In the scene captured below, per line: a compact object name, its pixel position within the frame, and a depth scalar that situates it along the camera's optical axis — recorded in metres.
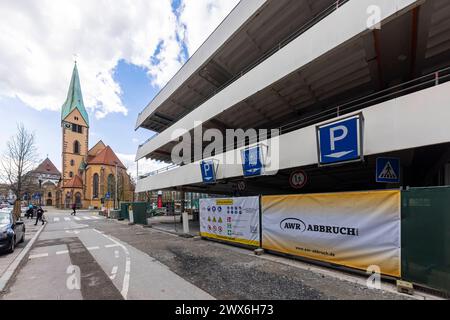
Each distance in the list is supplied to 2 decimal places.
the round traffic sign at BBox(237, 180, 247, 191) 15.68
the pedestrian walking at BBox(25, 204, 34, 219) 27.22
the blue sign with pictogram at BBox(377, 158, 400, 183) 7.22
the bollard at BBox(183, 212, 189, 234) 13.91
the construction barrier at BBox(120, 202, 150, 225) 20.49
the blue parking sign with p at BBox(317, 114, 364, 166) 6.99
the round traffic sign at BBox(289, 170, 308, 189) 10.90
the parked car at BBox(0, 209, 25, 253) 8.53
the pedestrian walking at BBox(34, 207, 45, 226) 21.16
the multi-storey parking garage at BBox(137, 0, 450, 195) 6.64
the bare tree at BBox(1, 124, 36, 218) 24.44
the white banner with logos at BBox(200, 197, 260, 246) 9.06
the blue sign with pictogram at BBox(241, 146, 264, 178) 10.52
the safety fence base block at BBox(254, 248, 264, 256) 8.36
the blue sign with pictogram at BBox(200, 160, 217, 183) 13.62
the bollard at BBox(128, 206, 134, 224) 21.25
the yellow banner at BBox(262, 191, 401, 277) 5.39
